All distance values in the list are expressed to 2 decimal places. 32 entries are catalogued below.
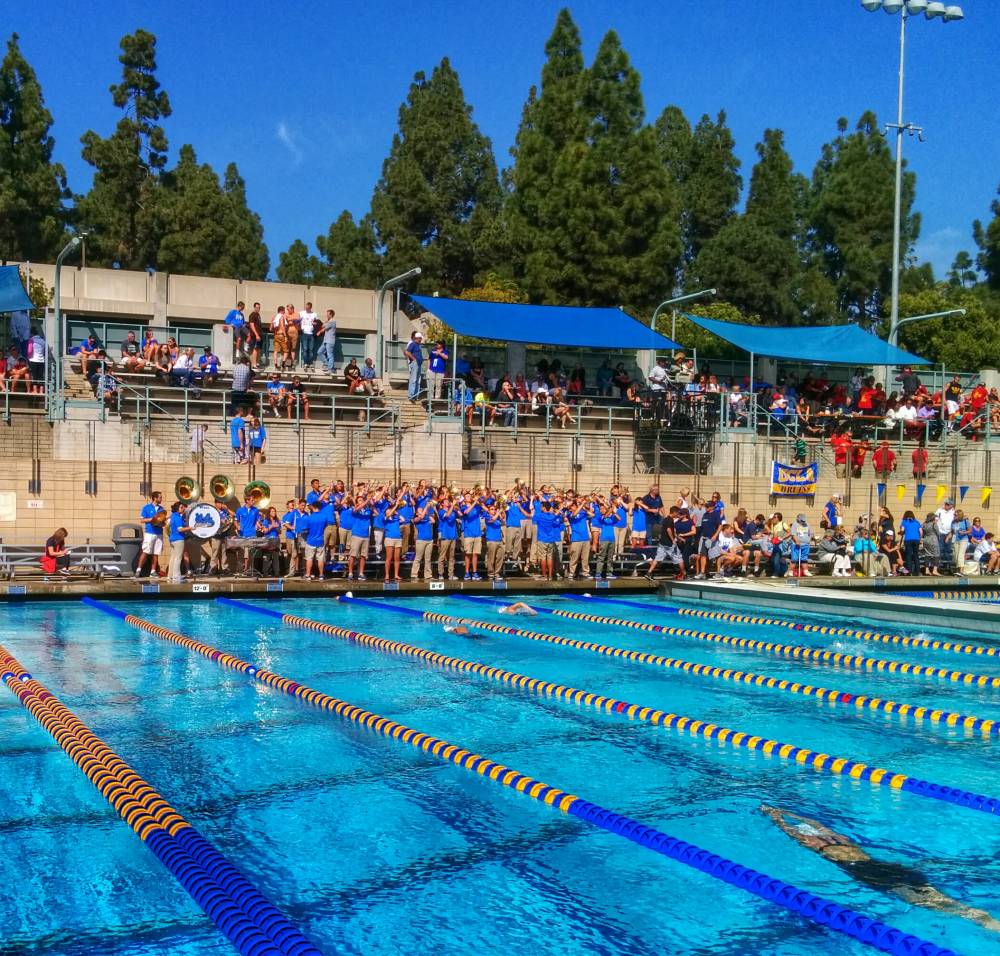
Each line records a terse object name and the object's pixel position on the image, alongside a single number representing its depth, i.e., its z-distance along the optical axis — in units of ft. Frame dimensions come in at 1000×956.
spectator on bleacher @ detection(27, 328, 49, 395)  66.64
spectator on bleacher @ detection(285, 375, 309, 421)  68.84
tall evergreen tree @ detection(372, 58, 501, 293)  139.54
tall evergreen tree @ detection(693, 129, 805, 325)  137.28
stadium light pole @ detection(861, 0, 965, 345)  90.63
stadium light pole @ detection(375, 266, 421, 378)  78.74
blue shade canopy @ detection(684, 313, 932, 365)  83.71
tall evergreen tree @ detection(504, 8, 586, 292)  119.44
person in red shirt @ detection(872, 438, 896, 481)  79.41
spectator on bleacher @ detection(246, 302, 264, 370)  74.54
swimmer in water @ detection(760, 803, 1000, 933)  18.67
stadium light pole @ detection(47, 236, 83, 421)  63.36
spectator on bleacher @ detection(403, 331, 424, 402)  74.13
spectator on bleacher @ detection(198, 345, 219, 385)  70.08
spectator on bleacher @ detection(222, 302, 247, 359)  74.74
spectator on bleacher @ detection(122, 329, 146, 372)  68.90
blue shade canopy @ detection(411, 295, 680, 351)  77.77
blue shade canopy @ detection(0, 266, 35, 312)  68.28
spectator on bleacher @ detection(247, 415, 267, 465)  65.00
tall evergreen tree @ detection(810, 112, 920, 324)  154.40
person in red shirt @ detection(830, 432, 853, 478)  79.00
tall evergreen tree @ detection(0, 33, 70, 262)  118.79
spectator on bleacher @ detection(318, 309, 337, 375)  76.59
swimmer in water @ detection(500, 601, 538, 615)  50.21
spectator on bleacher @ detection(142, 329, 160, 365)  70.85
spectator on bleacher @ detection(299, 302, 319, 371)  77.00
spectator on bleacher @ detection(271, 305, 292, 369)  75.41
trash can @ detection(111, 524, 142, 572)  57.16
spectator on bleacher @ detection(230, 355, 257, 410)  68.28
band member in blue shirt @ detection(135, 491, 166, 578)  55.93
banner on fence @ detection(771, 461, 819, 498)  76.74
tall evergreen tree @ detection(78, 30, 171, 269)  128.88
